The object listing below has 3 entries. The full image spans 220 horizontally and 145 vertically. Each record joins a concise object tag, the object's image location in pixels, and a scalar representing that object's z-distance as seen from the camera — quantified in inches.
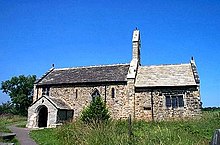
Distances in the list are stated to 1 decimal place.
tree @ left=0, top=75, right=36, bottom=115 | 2213.3
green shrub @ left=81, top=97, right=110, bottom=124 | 969.5
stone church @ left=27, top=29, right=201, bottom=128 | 1095.6
